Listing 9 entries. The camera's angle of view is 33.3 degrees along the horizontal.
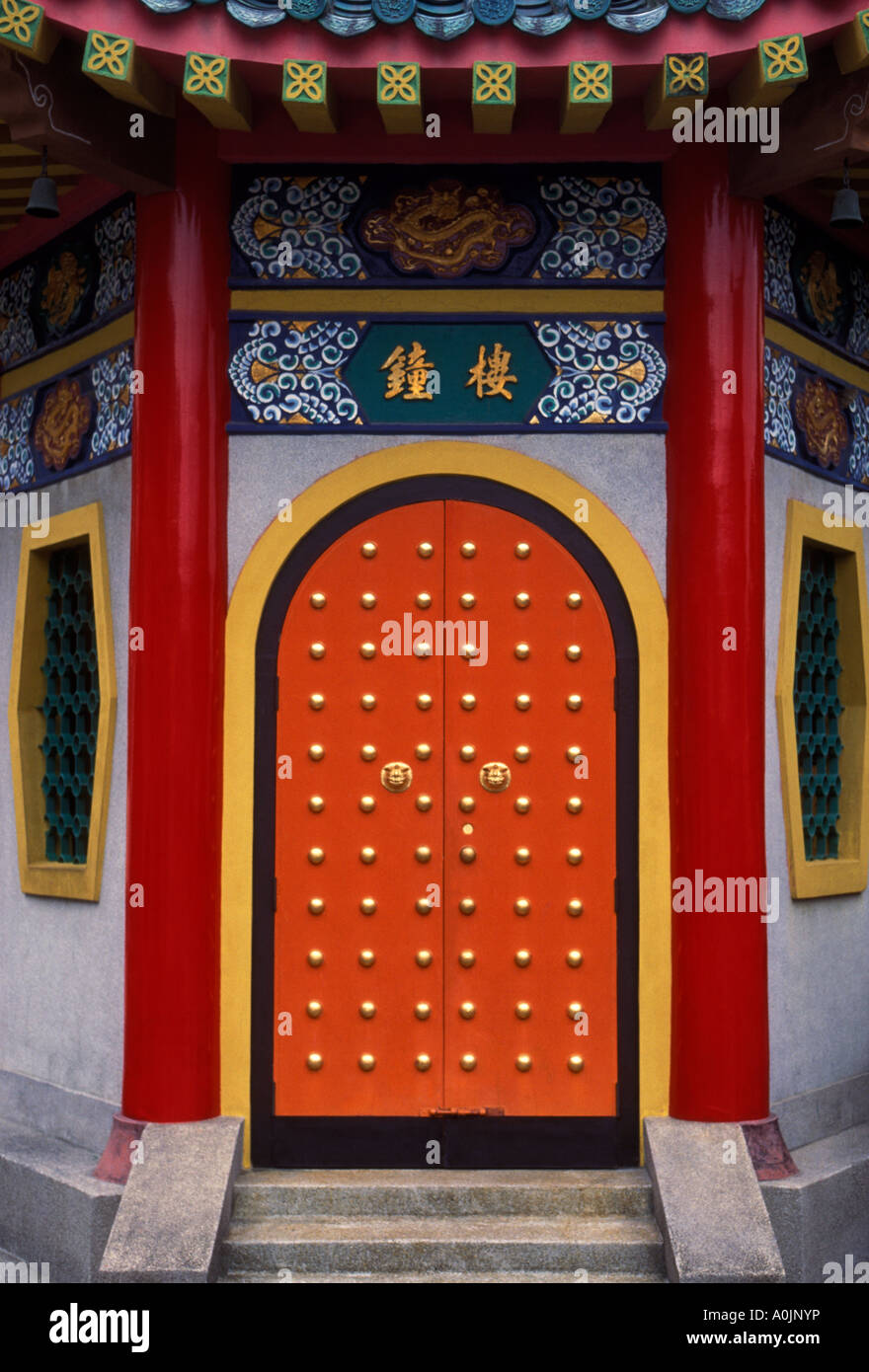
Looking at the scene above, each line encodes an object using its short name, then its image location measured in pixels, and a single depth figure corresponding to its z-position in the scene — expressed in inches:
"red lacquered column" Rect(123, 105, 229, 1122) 223.5
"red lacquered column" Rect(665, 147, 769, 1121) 223.5
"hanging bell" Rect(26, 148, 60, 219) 219.3
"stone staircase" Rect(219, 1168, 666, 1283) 204.8
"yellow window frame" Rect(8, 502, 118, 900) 253.4
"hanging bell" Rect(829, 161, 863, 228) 223.8
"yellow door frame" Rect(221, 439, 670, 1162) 227.0
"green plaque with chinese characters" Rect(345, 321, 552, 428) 235.1
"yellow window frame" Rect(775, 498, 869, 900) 245.9
